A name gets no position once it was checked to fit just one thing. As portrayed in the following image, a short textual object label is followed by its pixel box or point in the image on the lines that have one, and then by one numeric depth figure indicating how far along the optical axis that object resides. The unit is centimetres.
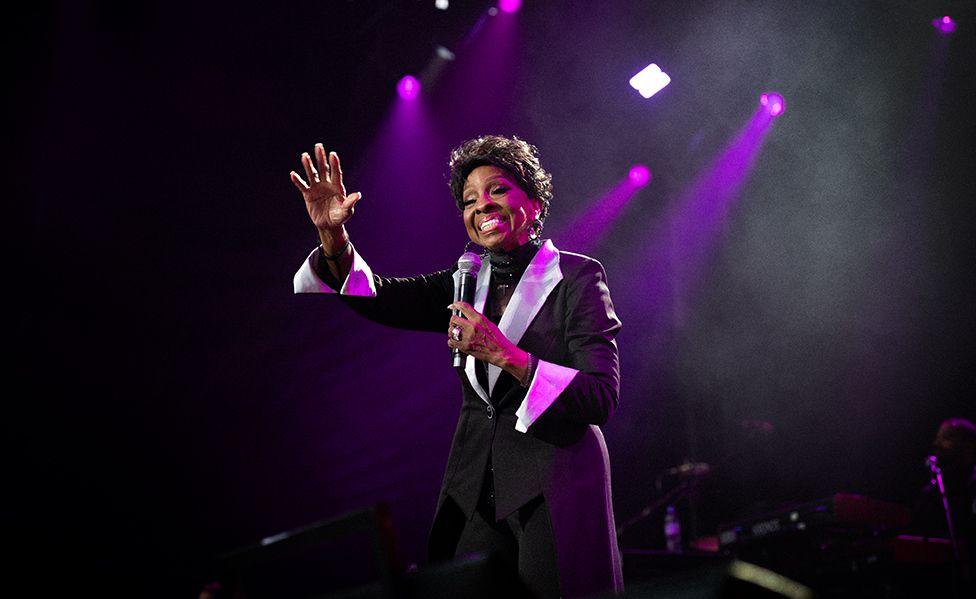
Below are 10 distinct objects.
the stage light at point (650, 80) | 630
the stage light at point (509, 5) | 582
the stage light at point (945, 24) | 619
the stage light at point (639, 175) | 708
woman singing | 204
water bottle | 619
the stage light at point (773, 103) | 665
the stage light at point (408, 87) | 570
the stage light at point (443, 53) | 573
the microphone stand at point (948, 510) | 494
